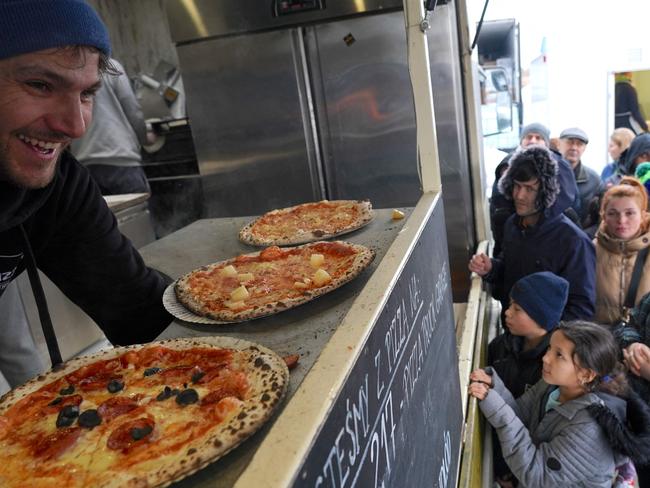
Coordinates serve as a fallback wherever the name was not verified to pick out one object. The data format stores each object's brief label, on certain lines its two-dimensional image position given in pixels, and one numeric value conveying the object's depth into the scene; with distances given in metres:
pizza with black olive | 0.81
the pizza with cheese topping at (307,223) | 1.98
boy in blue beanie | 2.60
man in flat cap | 4.63
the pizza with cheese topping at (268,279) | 1.34
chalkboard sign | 0.86
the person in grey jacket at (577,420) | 2.06
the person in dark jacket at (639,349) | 2.46
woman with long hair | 3.11
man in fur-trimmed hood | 2.92
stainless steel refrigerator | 3.88
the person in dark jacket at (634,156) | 4.40
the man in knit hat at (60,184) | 1.04
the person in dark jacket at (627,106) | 6.00
